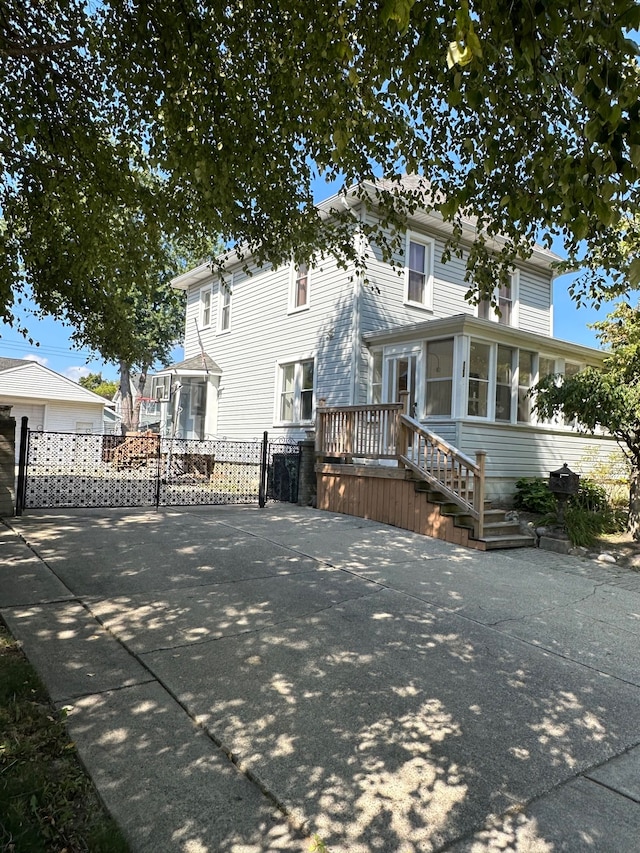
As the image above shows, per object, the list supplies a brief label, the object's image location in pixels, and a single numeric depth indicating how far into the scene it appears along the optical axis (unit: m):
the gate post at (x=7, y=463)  7.90
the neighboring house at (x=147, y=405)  34.00
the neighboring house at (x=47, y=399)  26.64
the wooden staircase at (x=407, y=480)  8.20
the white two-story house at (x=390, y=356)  11.47
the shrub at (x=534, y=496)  10.91
